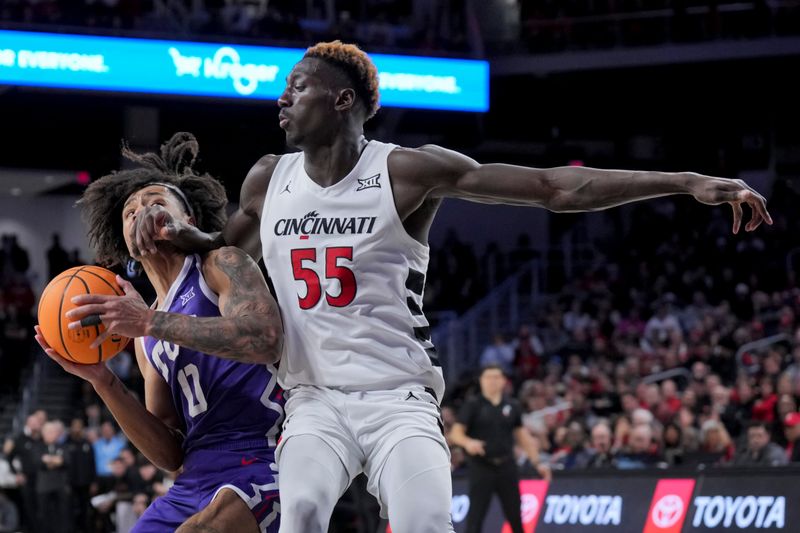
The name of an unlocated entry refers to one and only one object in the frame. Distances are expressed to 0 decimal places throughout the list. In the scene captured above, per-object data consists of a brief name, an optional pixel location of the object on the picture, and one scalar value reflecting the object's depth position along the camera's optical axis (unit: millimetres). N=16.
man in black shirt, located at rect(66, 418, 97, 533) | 16219
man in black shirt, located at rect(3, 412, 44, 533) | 16250
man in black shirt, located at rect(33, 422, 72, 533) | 16047
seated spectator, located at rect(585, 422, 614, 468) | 12586
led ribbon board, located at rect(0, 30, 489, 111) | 19516
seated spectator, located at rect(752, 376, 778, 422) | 13555
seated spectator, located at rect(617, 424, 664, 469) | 12562
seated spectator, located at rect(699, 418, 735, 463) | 12445
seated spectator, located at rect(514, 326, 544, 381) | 19375
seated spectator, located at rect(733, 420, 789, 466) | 11758
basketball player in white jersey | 4230
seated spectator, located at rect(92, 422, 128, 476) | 16859
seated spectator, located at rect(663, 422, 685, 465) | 12945
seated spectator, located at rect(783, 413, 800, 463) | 11627
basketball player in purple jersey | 4484
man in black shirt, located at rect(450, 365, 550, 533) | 11070
